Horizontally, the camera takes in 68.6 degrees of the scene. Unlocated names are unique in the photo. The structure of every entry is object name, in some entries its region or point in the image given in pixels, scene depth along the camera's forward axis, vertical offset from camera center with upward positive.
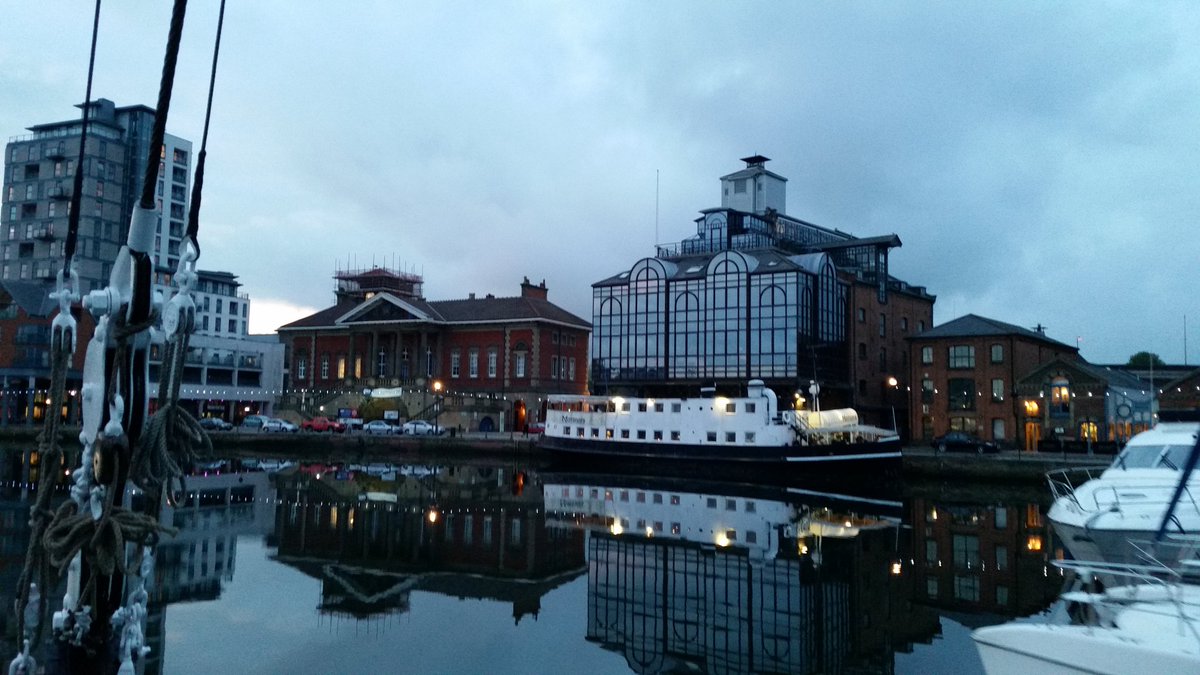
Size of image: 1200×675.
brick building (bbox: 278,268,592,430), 62.72 +6.44
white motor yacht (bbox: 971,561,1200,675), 7.86 -1.73
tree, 75.44 +9.77
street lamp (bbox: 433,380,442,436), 61.25 +2.15
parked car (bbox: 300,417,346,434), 60.09 +0.33
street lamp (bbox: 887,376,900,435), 58.17 +3.44
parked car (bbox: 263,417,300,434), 58.72 +0.20
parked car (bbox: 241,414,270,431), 63.11 +0.48
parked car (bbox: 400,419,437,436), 56.88 +0.29
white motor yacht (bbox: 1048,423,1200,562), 15.62 -0.90
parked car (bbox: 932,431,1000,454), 44.16 +0.25
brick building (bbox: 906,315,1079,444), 48.59 +4.26
